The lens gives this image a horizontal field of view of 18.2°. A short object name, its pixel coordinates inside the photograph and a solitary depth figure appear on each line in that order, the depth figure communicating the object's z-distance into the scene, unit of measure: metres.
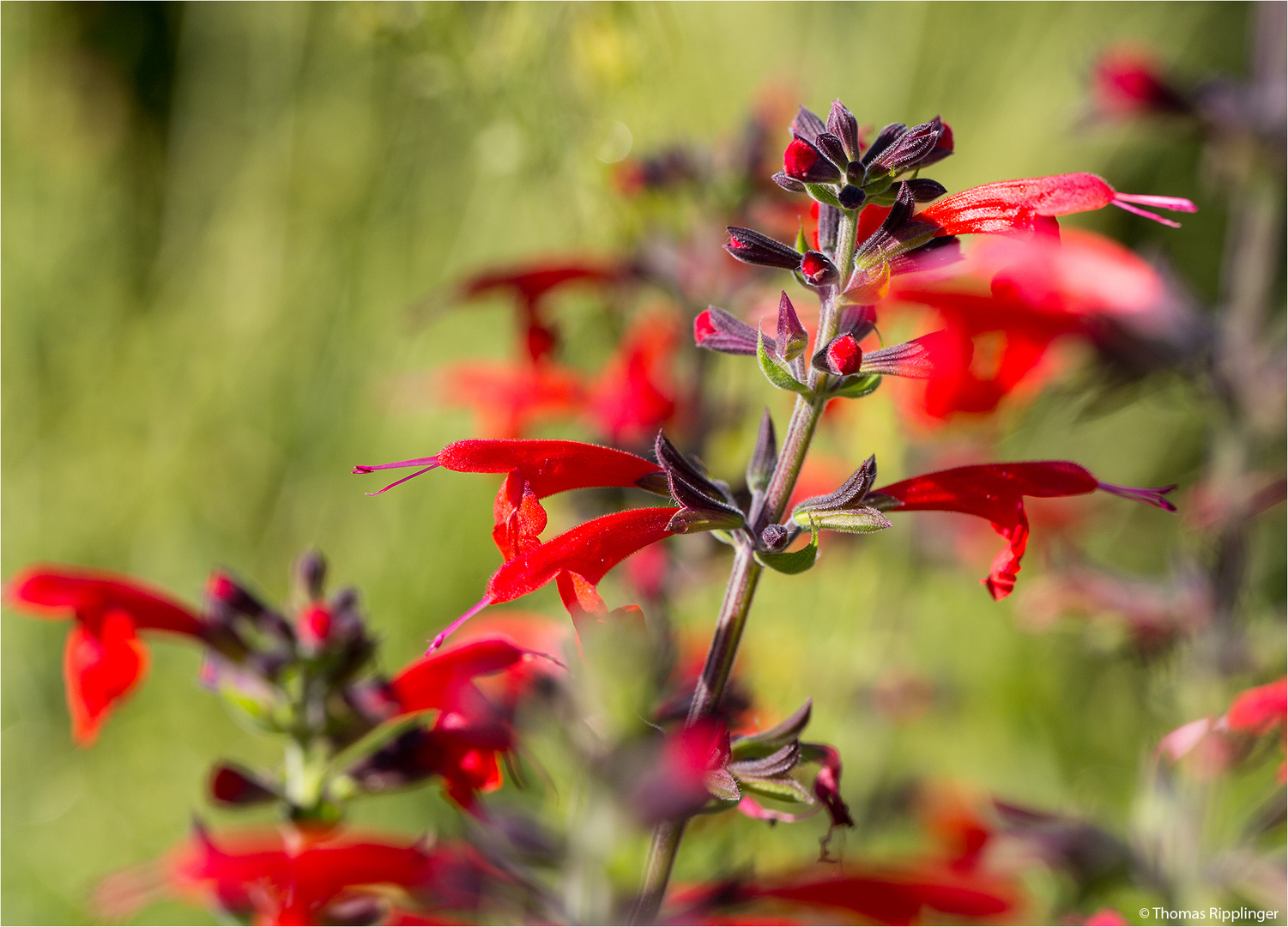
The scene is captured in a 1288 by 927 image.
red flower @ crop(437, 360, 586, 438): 0.61
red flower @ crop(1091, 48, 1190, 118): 0.58
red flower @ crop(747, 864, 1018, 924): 0.43
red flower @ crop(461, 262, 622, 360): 0.51
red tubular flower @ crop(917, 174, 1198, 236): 0.40
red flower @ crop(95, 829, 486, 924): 0.42
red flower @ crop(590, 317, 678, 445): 0.52
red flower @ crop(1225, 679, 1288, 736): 0.46
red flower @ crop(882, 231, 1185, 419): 0.49
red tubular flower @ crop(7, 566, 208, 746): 0.44
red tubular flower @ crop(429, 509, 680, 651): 0.40
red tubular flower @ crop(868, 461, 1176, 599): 0.41
